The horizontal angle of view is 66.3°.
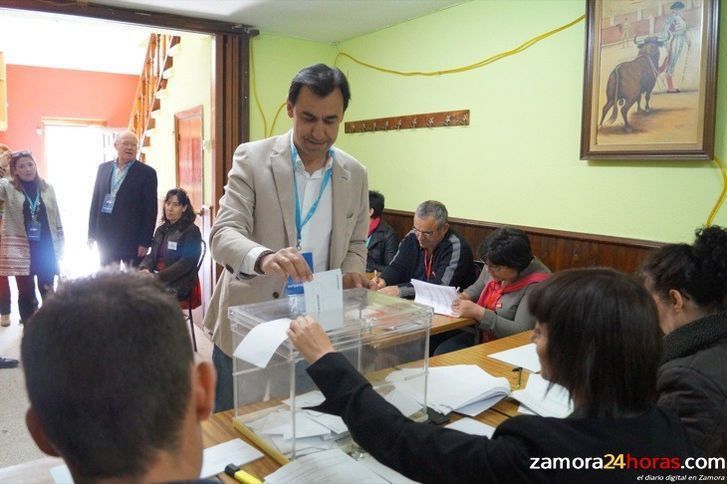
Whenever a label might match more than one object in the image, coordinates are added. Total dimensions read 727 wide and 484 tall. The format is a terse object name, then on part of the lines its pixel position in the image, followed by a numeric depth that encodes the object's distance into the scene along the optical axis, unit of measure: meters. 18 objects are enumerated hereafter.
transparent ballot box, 1.22
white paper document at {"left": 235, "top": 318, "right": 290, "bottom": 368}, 1.13
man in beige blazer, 1.55
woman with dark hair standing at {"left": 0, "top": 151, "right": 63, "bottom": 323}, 3.98
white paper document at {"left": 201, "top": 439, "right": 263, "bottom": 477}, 1.15
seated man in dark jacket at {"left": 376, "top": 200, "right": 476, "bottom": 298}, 3.20
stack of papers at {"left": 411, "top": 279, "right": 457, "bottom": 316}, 2.61
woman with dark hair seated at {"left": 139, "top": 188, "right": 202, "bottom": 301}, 3.84
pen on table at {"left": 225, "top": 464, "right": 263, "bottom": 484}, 1.10
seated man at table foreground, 0.62
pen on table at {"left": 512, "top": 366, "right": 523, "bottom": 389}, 1.65
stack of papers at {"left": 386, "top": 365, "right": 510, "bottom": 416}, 1.41
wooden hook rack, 3.62
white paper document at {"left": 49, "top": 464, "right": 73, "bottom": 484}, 1.09
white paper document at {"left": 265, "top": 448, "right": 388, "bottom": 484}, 1.08
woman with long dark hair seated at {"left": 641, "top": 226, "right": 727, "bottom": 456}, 1.10
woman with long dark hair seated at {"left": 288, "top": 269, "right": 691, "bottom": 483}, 0.87
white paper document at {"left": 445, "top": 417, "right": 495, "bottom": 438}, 1.33
